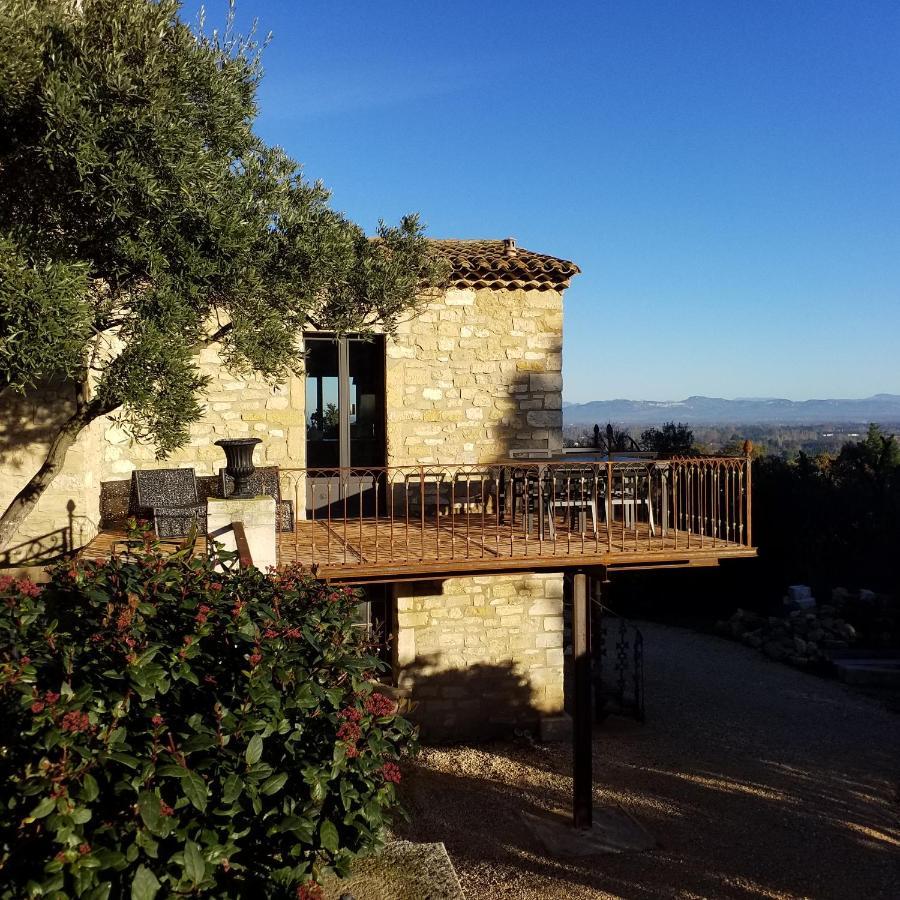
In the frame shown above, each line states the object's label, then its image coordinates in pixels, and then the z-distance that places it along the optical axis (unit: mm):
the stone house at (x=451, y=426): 9047
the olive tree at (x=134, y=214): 4707
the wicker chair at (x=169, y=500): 7613
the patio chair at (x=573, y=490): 7699
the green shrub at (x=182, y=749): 2301
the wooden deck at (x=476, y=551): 6758
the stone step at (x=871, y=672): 13234
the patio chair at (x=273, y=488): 8328
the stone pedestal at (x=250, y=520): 5988
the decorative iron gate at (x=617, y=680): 11203
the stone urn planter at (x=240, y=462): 6281
